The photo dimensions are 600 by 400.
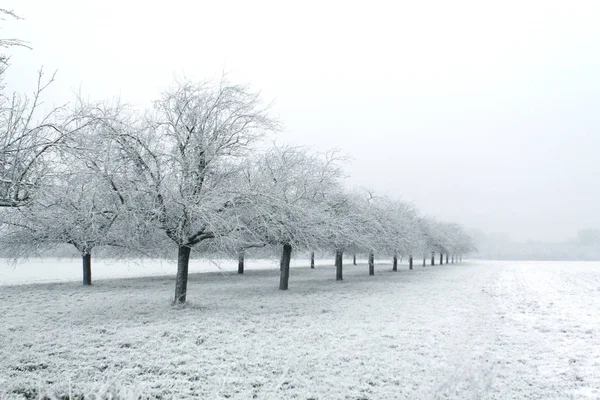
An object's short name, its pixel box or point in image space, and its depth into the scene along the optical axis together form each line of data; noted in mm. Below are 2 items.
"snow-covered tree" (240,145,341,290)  14848
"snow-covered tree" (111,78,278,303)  13172
